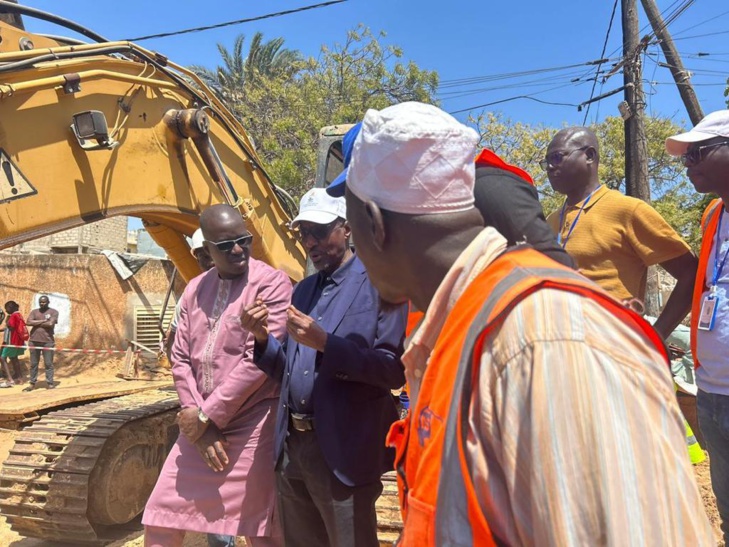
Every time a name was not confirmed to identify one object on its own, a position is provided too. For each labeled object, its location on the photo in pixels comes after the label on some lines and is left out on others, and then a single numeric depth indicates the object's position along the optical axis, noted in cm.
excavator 310
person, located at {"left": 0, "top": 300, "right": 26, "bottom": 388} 1291
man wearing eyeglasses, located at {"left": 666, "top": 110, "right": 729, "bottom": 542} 252
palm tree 2672
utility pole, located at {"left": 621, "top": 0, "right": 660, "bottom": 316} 1058
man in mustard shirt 299
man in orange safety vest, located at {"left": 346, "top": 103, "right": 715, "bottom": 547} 83
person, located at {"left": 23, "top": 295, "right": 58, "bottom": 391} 1278
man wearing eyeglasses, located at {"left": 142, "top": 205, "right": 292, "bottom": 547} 305
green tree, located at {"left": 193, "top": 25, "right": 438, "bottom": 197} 1841
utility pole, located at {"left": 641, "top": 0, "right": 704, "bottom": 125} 1011
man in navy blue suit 253
